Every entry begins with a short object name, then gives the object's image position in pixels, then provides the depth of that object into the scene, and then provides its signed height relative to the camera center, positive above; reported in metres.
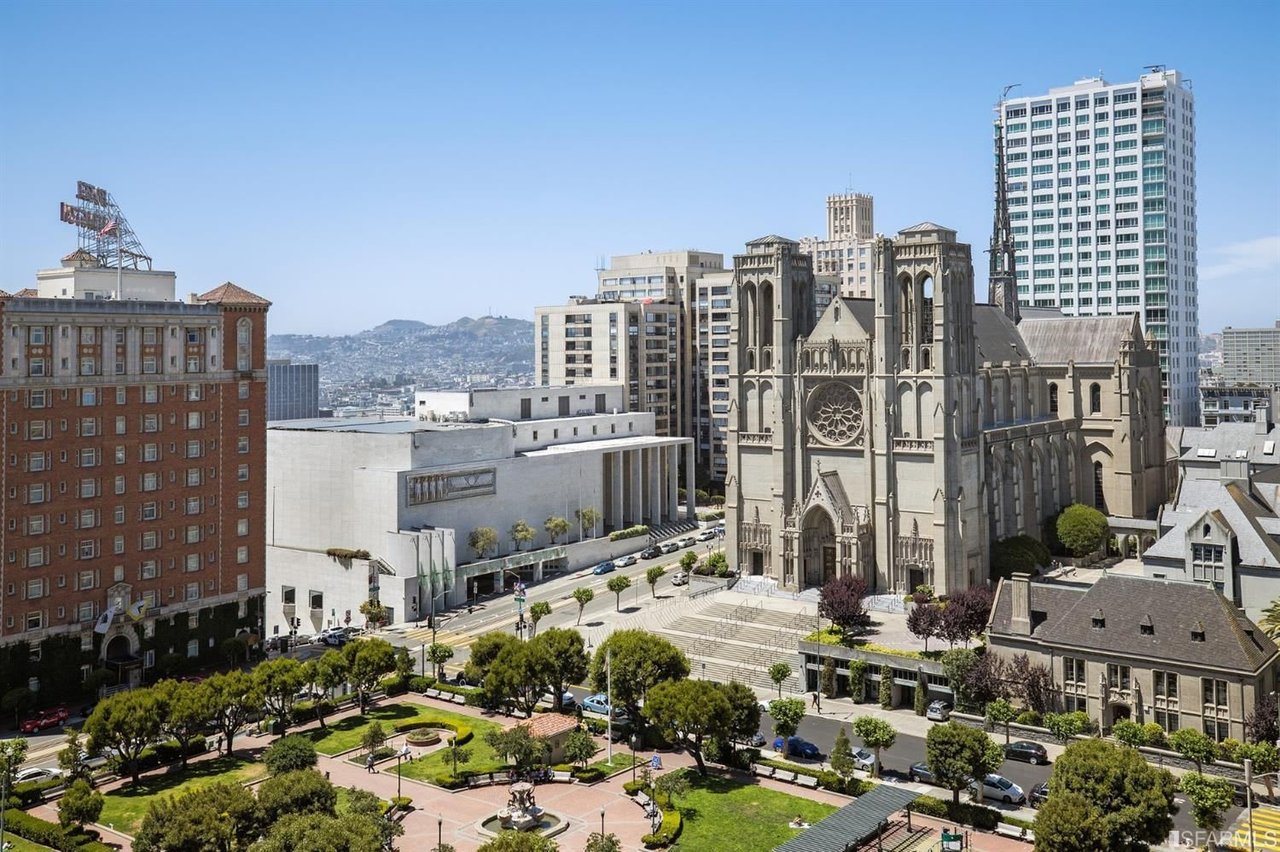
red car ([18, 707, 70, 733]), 68.81 -18.07
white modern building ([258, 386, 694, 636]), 100.94 -6.82
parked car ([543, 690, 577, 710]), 72.01 -18.00
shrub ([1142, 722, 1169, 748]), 59.94 -16.89
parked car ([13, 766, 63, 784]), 59.19 -18.50
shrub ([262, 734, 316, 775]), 55.06 -16.27
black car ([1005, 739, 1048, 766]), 61.59 -18.19
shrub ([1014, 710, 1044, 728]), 65.12 -17.20
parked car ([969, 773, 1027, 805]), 55.59 -18.42
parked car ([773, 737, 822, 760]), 62.47 -18.15
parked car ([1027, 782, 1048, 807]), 55.09 -18.56
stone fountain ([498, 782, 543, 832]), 52.69 -18.47
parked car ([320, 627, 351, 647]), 90.56 -16.89
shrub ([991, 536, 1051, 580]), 97.25 -11.13
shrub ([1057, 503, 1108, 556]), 105.69 -9.51
